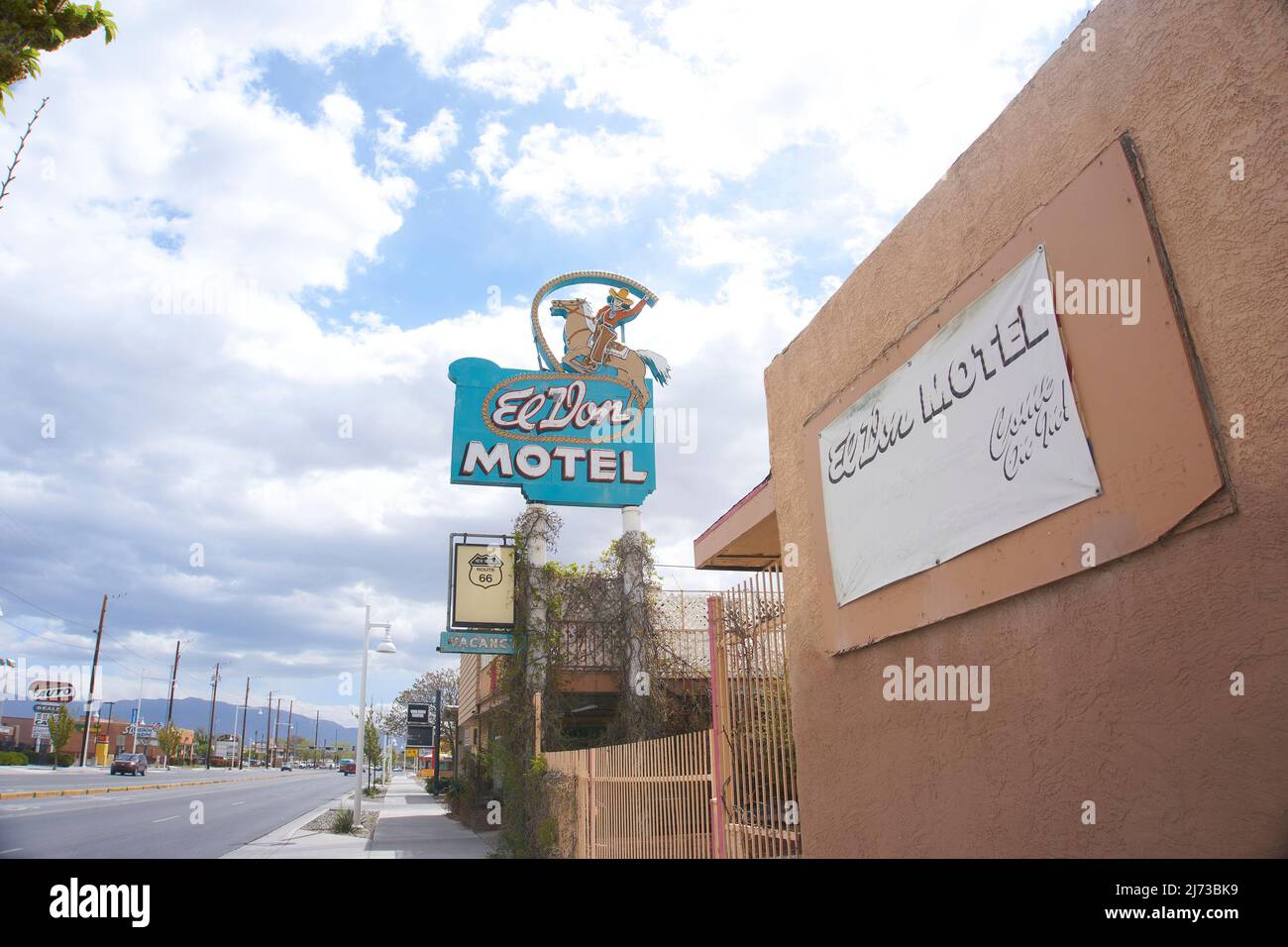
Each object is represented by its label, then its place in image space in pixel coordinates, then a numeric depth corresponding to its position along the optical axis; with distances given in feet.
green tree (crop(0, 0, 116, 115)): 11.54
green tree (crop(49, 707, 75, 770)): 191.01
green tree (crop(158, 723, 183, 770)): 265.50
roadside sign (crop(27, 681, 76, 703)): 216.86
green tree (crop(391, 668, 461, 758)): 125.70
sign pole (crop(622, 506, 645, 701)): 53.42
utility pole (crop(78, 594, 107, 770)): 168.36
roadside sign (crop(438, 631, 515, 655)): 53.93
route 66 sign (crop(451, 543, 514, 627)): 56.08
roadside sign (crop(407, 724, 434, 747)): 99.66
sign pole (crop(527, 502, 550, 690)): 54.29
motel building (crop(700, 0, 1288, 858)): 10.18
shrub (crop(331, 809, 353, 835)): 68.23
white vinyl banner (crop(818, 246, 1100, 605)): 13.26
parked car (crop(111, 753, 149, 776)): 166.09
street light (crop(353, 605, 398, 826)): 70.58
